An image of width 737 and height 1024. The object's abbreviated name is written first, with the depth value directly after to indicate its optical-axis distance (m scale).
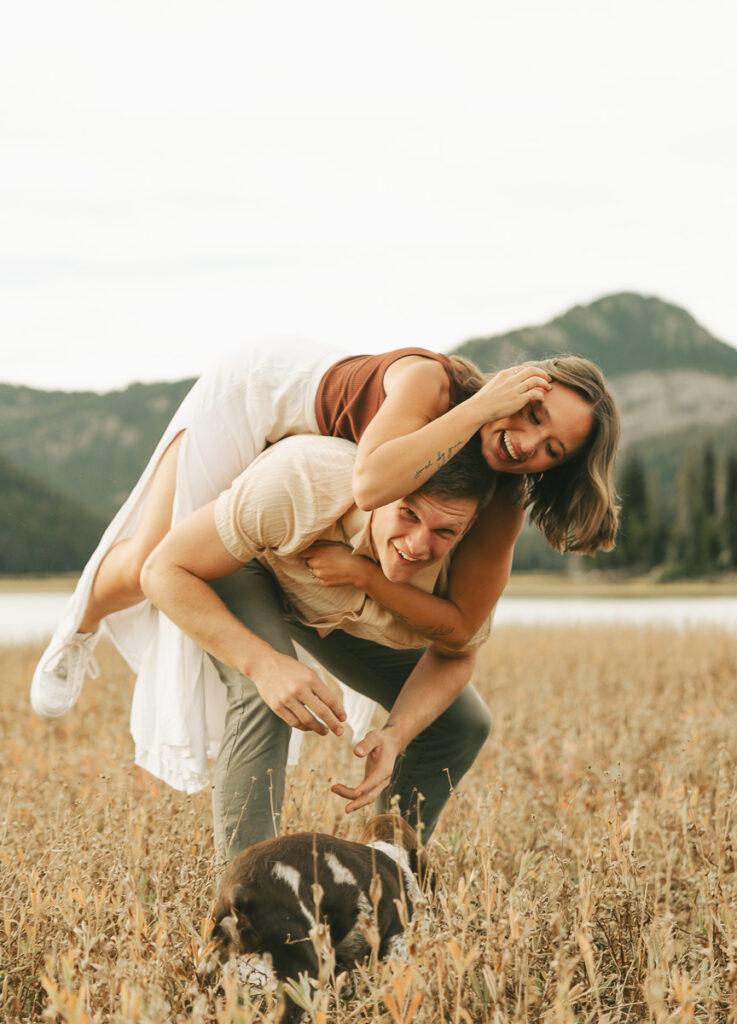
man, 3.09
